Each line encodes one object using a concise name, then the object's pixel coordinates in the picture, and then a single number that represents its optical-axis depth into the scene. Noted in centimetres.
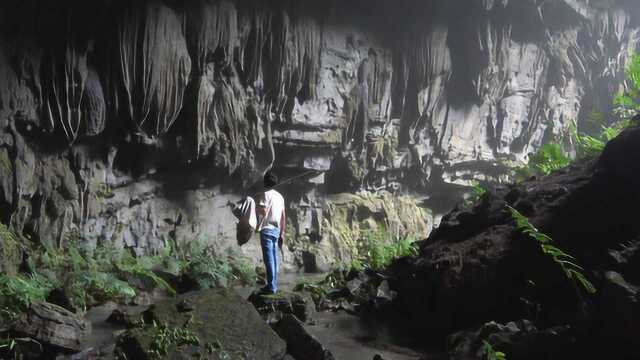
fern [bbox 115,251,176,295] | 878
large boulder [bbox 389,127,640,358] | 359
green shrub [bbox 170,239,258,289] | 977
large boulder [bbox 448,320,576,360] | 375
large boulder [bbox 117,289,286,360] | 416
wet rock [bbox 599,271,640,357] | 326
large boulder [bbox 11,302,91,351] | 457
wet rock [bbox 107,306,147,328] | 614
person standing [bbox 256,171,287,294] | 654
